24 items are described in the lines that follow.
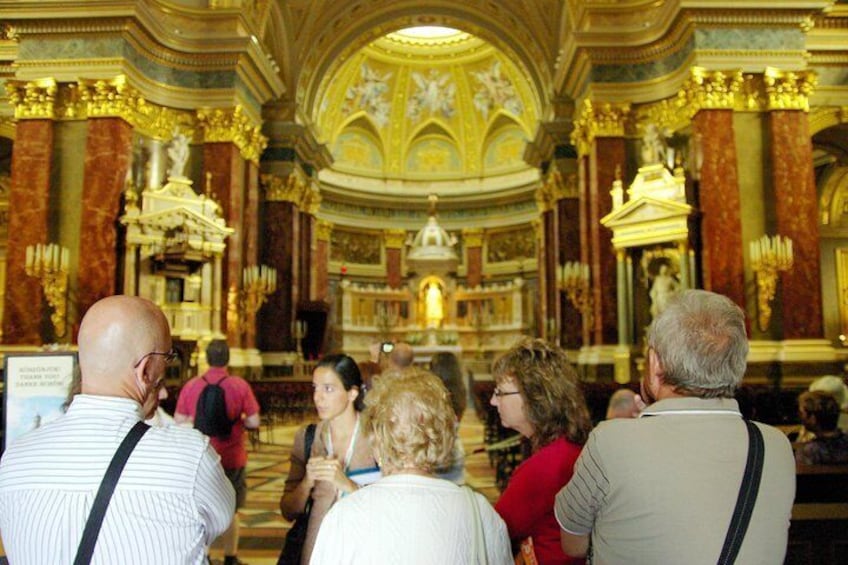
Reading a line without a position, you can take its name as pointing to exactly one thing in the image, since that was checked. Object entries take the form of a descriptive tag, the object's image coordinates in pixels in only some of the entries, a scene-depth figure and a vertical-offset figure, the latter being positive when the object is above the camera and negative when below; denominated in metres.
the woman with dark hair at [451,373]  4.64 -0.30
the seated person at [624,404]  4.52 -0.50
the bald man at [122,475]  1.64 -0.35
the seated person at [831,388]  5.03 -0.45
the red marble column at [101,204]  11.05 +2.19
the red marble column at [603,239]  12.61 +1.75
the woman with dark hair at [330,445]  2.70 -0.49
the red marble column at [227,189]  13.24 +2.86
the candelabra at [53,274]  10.80 +0.99
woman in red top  2.25 -0.35
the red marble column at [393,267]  28.38 +2.78
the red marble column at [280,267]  17.08 +1.71
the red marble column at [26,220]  10.96 +1.92
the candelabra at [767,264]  10.43 +1.03
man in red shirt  4.78 -0.55
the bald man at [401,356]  5.28 -0.19
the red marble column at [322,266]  25.20 +2.53
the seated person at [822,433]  3.89 -0.61
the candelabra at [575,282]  14.10 +1.04
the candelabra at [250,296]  14.32 +0.80
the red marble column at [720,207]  10.68 +1.99
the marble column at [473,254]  28.23 +3.30
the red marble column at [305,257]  19.75 +2.28
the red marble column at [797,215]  10.62 +1.84
